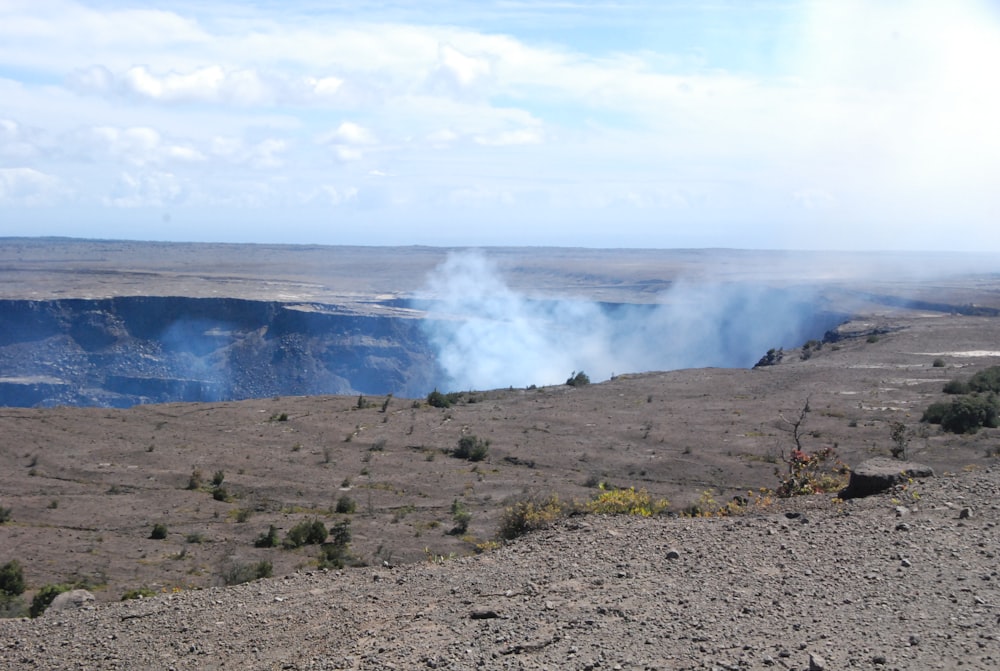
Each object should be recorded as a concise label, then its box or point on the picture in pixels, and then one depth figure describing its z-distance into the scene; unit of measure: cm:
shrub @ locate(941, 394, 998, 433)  2942
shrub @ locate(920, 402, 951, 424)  3123
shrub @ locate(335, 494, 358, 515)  2389
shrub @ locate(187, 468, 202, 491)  2733
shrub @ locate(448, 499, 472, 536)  2103
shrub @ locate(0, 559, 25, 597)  1622
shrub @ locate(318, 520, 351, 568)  1593
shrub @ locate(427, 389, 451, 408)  4503
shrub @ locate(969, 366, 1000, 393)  3506
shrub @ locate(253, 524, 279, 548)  1983
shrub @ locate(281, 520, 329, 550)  1977
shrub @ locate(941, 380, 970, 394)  3661
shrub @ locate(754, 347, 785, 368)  5827
